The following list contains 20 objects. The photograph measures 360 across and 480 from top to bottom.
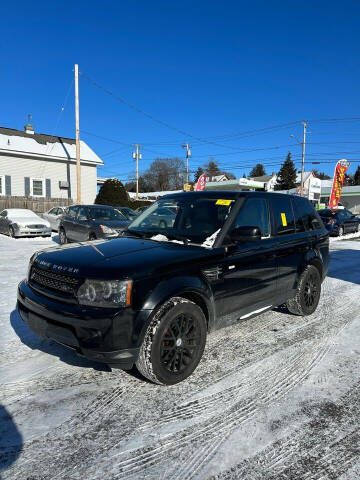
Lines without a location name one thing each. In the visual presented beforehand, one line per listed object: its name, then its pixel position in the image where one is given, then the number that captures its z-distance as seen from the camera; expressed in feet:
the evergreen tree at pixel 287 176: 221.05
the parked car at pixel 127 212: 41.83
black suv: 8.43
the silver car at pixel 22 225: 43.71
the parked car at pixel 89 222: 32.22
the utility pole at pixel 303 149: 148.58
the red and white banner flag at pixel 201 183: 78.12
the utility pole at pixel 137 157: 186.50
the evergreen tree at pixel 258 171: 372.79
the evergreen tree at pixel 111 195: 84.89
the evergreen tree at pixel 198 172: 360.77
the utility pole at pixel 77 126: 63.98
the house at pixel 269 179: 265.09
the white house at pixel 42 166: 71.20
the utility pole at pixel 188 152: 170.07
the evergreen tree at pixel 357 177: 266.98
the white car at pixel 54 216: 51.78
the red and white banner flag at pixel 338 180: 73.00
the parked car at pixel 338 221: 55.26
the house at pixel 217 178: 297.53
